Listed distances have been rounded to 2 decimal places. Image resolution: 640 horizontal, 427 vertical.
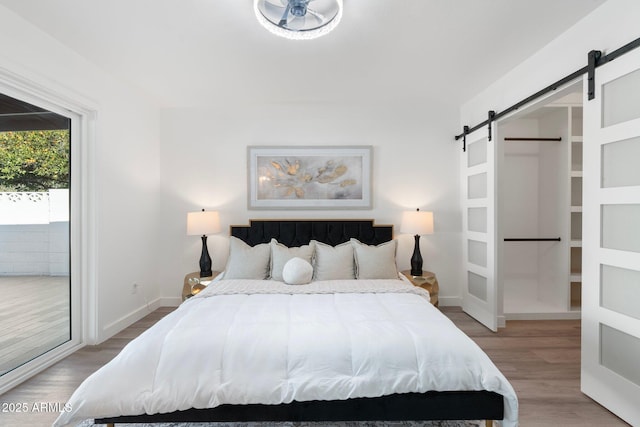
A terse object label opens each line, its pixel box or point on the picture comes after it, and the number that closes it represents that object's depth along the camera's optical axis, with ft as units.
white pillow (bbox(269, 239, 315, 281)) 10.24
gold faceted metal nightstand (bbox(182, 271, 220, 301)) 11.04
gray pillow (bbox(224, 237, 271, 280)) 10.29
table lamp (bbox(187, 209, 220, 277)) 11.40
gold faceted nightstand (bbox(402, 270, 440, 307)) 10.98
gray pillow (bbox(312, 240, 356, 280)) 10.17
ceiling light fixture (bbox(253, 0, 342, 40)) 6.27
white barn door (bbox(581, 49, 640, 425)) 5.87
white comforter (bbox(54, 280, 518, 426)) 5.00
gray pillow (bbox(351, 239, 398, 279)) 10.28
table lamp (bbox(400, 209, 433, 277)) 11.48
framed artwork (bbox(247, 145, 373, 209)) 12.75
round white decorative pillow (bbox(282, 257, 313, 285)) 9.42
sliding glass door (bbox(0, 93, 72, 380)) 7.32
